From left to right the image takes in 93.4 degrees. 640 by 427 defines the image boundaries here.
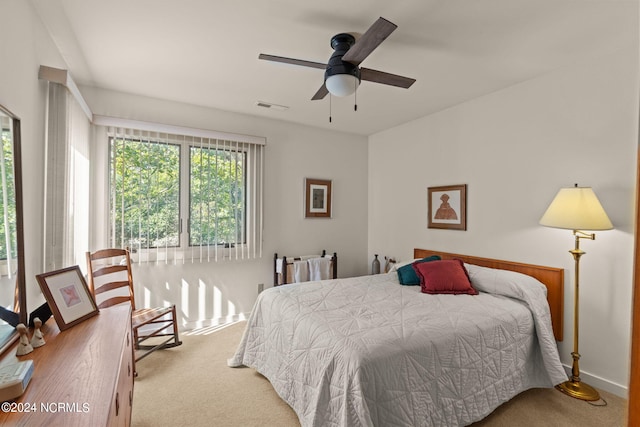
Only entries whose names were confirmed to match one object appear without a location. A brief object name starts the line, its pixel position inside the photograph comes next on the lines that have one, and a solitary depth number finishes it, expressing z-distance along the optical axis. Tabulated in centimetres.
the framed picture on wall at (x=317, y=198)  418
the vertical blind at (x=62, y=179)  198
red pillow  264
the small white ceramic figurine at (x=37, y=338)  124
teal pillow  296
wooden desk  87
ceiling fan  167
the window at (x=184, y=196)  310
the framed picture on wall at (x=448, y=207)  330
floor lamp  212
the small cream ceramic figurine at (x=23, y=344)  117
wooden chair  266
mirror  124
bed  159
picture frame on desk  143
